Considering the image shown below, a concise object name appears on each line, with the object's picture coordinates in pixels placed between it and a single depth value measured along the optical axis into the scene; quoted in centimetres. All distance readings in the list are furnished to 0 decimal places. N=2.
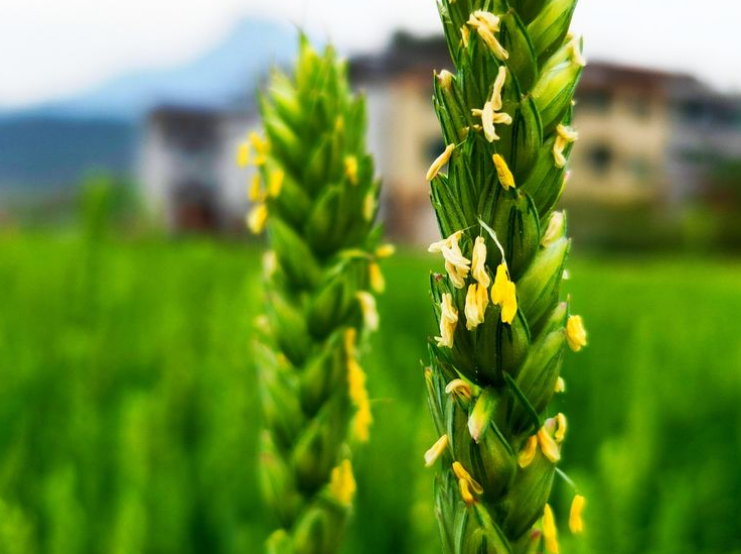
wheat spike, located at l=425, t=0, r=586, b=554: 13
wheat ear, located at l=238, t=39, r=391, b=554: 18
